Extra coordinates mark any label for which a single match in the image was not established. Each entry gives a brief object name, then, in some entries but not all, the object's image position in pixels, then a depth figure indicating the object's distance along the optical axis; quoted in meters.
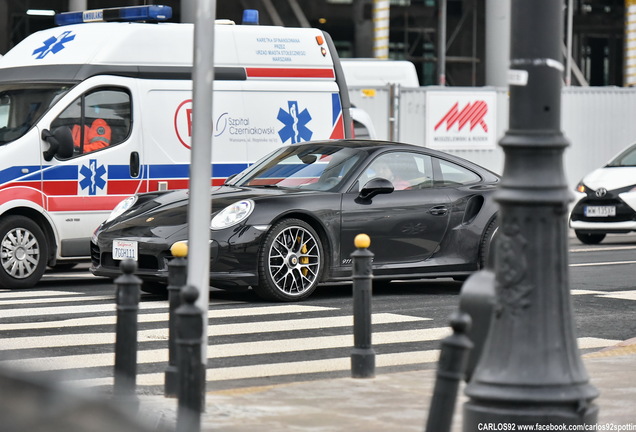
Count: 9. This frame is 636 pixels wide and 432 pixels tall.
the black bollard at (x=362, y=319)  14.06
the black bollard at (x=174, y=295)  12.64
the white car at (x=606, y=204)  36.22
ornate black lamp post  9.45
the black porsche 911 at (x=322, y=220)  21.25
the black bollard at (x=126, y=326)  11.34
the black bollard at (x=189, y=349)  9.64
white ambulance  24.64
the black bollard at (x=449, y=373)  8.16
